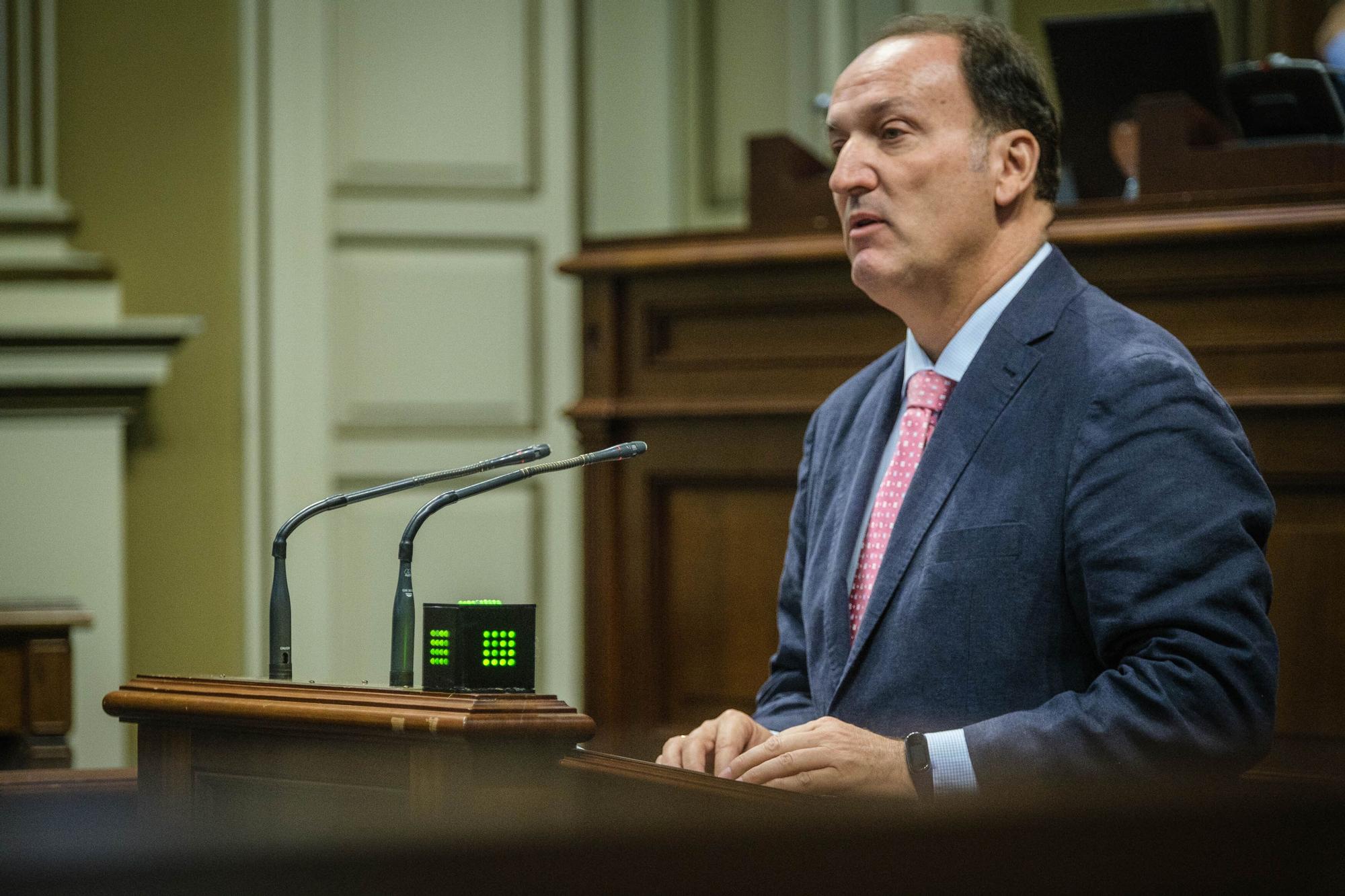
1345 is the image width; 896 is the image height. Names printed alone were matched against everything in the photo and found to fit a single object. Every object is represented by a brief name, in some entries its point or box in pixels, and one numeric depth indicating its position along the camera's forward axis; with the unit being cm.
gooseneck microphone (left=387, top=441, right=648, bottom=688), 670
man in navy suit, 670
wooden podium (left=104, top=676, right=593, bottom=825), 652
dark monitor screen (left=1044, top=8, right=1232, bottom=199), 768
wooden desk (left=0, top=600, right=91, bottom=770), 732
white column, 879
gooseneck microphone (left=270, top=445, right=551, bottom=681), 673
